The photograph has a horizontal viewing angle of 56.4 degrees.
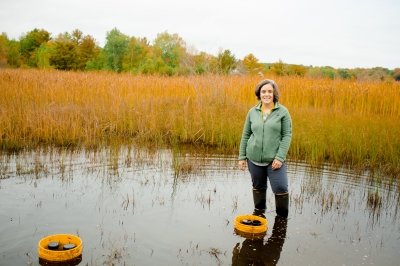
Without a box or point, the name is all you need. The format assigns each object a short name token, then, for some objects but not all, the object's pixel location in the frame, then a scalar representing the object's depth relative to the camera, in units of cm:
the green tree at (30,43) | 4790
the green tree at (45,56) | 3406
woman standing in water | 454
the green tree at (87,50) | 4068
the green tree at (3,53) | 3728
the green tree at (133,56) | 3728
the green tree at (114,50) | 3731
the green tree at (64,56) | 3519
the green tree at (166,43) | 5843
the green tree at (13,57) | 4134
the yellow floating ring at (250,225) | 441
